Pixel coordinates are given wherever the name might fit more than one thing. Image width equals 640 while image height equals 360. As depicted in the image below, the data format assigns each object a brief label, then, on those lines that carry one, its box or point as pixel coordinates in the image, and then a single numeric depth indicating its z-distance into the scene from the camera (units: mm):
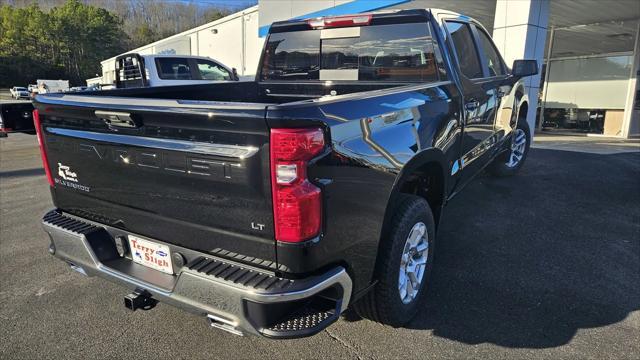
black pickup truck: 1854
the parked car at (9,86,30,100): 43869
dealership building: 8656
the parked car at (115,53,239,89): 10555
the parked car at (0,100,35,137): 3965
